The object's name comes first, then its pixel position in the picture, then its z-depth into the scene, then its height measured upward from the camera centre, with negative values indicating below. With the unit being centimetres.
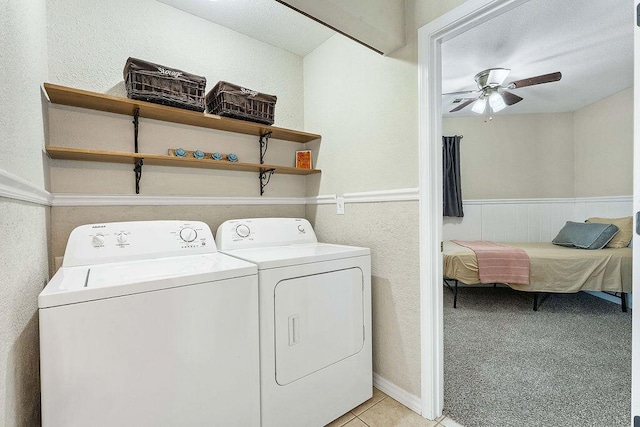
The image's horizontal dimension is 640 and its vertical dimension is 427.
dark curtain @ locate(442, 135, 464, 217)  429 +46
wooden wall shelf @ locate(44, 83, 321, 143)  141 +57
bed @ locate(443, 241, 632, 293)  288 -63
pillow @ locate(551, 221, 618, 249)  318 -31
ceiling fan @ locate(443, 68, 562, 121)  274 +120
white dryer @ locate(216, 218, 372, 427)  131 -57
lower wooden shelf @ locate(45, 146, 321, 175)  142 +31
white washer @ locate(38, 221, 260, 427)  89 -43
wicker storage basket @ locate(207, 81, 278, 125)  173 +67
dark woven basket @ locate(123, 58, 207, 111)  148 +68
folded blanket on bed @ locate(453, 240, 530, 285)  300 -59
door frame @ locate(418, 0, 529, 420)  150 -4
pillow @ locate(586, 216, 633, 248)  316 -30
